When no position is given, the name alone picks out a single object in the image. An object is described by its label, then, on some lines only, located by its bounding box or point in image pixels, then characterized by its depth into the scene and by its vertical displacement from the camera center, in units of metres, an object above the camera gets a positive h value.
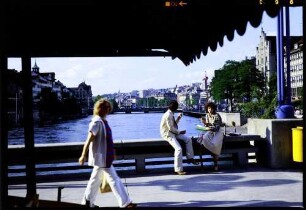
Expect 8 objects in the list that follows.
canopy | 3.99 +1.06
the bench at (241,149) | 8.63 -1.14
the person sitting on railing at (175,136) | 7.74 -0.75
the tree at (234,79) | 64.56 +4.00
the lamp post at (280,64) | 9.84 +1.02
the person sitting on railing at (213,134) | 8.03 -0.72
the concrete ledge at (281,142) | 8.09 -0.93
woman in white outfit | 4.88 -0.75
